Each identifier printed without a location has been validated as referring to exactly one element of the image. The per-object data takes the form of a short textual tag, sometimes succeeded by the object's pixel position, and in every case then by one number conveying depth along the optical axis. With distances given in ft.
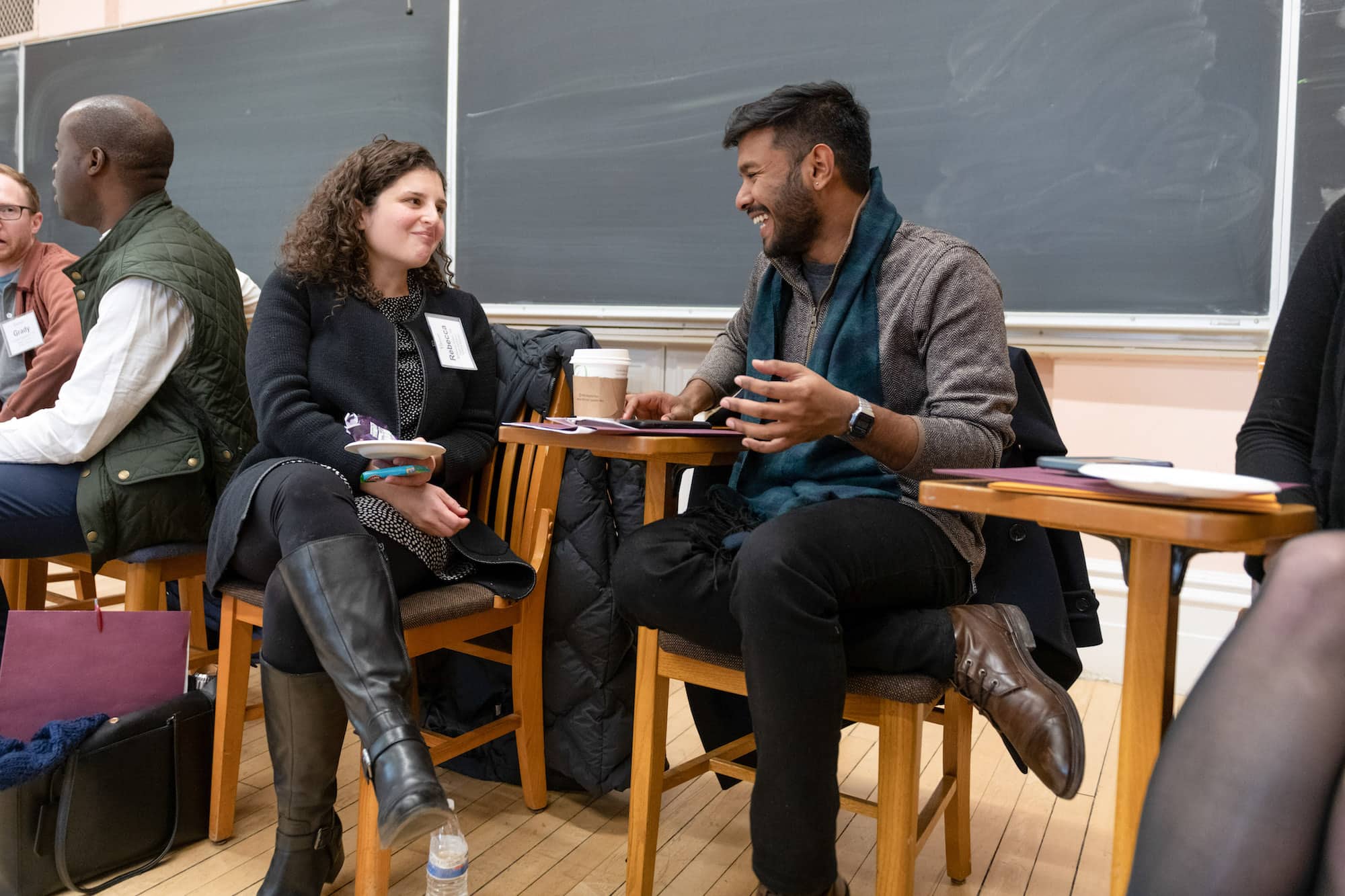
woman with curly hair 4.64
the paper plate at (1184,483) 2.44
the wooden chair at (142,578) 6.21
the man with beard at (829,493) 4.05
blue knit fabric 4.79
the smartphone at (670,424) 4.97
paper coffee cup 5.37
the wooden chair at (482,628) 5.25
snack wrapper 5.54
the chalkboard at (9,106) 13.99
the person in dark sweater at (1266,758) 2.59
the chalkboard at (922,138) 7.48
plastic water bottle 4.88
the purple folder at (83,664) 5.18
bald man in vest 6.03
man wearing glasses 6.77
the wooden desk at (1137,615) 2.74
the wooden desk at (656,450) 4.60
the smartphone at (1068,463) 3.07
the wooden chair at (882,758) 4.21
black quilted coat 6.25
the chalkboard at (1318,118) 7.05
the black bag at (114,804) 4.90
